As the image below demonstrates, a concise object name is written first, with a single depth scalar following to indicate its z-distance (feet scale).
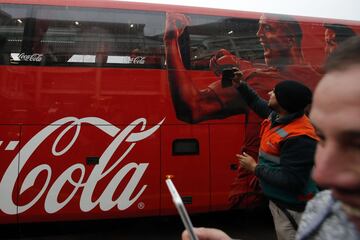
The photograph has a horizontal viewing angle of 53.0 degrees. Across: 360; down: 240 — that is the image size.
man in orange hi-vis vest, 7.47
